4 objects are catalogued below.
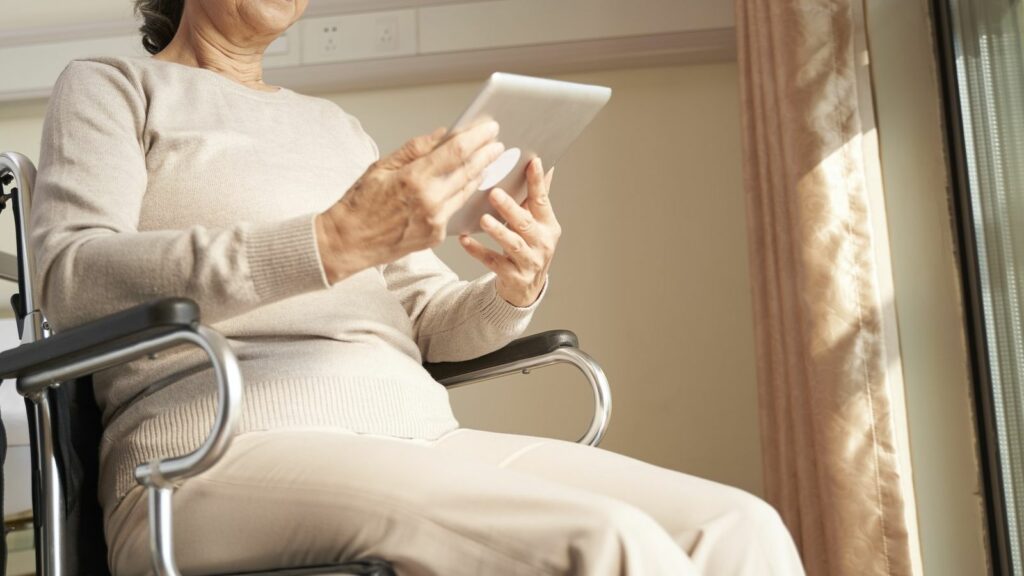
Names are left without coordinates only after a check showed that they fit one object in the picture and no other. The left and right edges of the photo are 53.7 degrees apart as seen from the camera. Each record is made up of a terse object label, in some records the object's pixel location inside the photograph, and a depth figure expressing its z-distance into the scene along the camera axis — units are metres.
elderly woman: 0.91
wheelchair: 0.90
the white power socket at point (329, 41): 2.96
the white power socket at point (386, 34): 2.93
